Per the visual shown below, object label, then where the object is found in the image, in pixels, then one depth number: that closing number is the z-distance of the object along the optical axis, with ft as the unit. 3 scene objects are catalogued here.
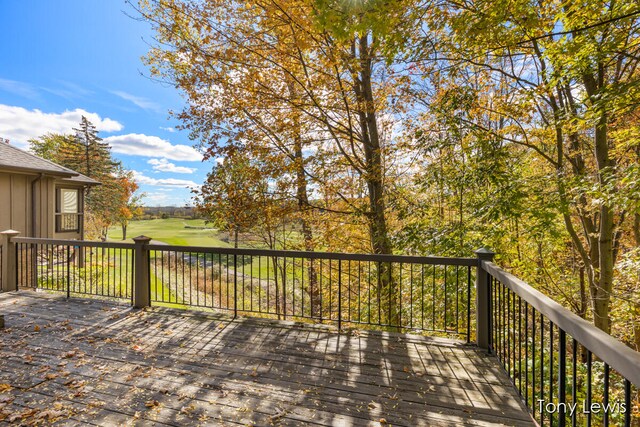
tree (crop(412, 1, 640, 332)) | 12.19
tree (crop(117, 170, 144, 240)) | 93.48
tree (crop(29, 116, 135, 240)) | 79.56
